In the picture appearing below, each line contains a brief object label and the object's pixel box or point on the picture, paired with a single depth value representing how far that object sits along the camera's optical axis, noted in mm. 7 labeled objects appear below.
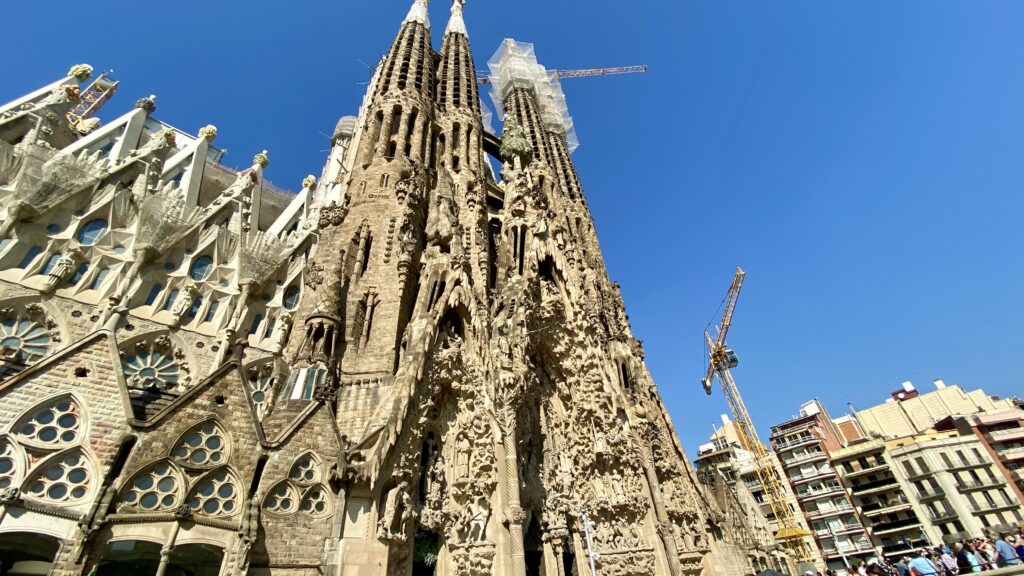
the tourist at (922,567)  7816
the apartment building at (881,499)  32250
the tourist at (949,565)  9766
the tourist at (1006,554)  8578
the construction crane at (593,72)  57938
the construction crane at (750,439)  35625
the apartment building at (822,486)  34750
